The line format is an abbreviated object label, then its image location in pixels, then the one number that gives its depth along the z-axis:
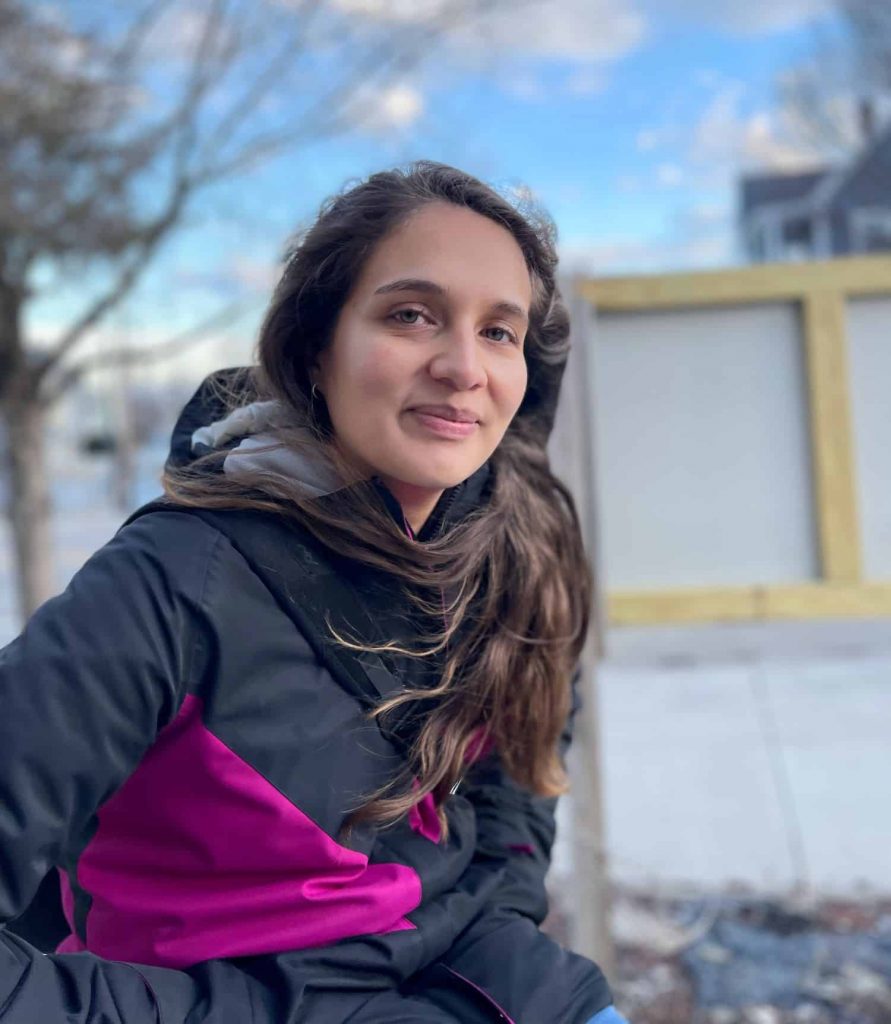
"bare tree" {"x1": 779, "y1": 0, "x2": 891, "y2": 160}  15.85
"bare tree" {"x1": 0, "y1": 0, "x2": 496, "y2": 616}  3.70
